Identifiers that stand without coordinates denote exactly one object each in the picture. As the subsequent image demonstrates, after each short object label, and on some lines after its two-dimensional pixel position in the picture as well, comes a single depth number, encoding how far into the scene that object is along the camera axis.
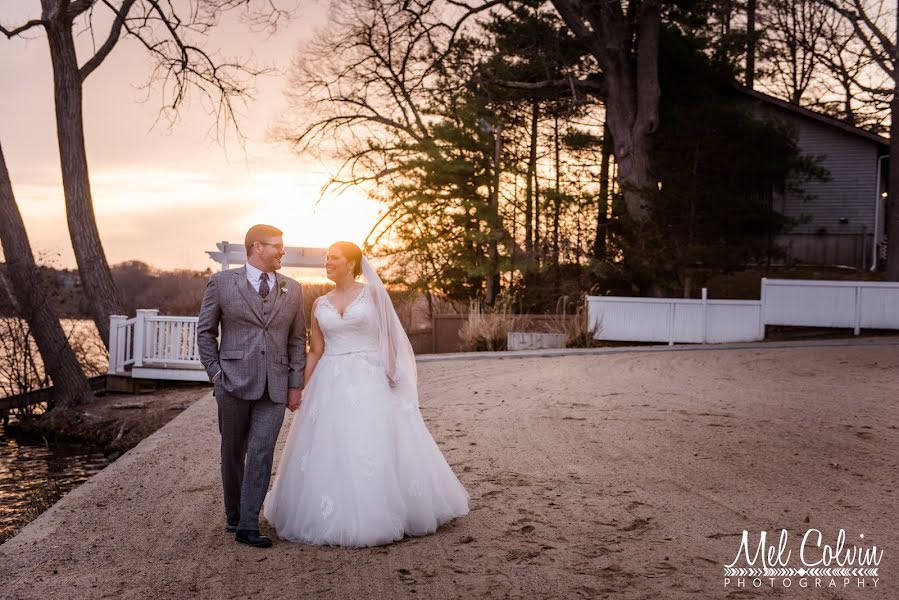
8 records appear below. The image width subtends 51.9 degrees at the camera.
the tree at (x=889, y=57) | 16.47
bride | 6.08
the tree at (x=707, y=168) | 24.58
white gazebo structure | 20.20
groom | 5.97
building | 32.81
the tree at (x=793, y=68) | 30.89
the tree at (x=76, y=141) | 19.17
